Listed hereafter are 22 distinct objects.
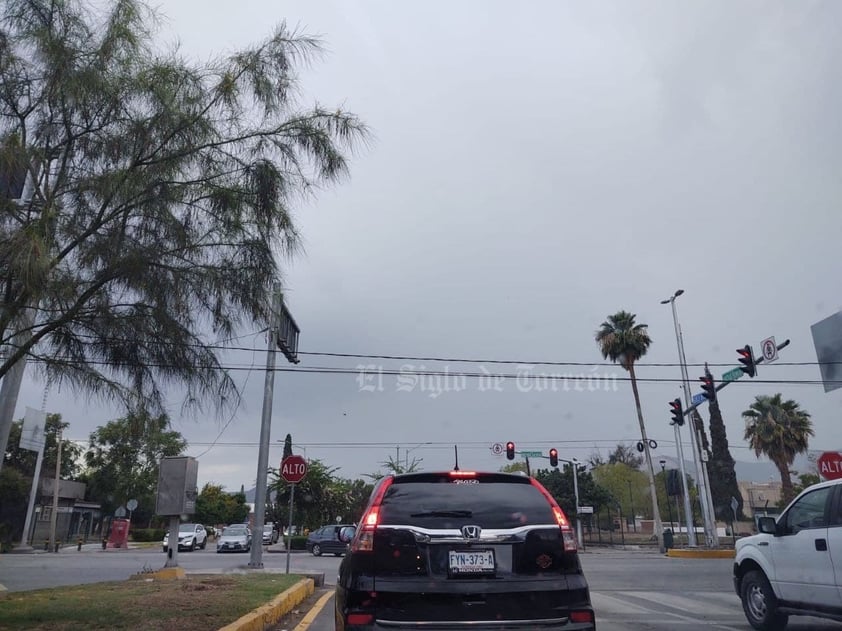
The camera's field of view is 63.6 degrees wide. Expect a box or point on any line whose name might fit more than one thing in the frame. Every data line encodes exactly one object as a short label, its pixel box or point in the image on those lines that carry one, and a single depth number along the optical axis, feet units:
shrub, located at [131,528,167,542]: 168.25
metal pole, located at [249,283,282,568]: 55.83
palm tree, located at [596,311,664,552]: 127.85
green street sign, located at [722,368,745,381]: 70.16
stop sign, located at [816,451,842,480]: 58.18
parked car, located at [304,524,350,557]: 102.53
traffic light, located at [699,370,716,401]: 76.02
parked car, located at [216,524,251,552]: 109.29
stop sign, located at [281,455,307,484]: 51.88
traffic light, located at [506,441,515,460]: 105.50
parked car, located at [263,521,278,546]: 148.77
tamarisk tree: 22.06
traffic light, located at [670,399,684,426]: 88.85
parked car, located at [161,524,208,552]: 117.80
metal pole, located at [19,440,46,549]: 112.53
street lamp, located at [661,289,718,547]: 100.07
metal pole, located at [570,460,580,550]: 139.31
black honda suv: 14.17
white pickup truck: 23.80
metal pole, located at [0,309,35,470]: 21.95
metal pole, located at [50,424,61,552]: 112.96
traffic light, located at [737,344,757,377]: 66.49
